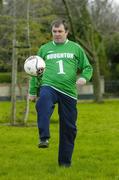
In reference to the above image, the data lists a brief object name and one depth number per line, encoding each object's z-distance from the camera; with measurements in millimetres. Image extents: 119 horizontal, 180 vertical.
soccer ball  8797
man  8805
